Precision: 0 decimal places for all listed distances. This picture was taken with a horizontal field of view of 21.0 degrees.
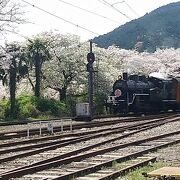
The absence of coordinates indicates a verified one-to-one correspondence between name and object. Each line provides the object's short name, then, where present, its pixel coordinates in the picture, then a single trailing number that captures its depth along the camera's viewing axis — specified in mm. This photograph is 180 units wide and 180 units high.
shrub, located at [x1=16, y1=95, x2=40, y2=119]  36312
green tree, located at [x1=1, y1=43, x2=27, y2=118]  36500
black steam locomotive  36750
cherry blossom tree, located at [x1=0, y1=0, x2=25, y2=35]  35281
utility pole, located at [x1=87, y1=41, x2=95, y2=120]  34803
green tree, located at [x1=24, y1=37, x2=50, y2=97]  47156
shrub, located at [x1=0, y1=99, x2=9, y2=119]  36469
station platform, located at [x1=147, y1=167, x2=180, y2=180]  7391
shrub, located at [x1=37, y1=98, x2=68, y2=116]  38406
